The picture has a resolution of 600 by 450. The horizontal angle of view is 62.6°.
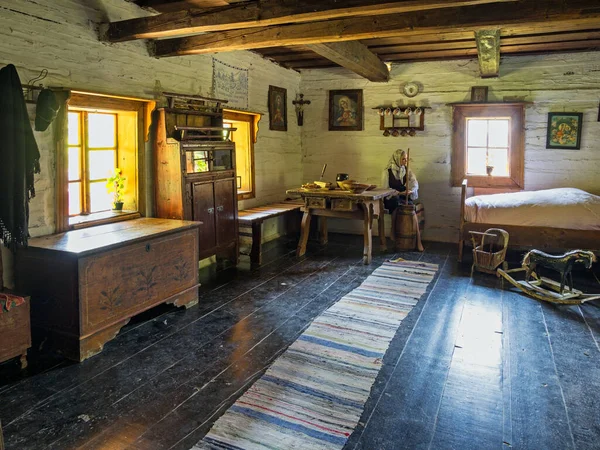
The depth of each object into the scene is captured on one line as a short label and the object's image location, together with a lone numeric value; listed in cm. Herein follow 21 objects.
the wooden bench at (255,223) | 624
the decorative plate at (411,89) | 790
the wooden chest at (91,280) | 352
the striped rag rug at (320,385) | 259
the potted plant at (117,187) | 500
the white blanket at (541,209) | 582
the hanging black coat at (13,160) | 340
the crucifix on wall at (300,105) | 857
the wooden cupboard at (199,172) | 516
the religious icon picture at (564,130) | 715
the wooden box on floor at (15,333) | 323
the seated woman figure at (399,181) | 740
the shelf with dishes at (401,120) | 794
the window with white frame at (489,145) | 744
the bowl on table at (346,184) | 655
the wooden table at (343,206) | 631
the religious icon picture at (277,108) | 773
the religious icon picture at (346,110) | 832
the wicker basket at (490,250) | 576
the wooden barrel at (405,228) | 721
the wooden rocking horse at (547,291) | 484
